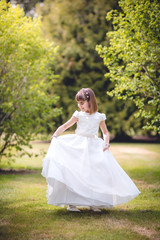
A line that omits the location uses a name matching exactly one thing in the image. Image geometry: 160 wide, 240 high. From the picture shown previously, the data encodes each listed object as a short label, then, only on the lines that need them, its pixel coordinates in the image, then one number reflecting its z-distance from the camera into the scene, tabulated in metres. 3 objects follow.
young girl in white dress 4.34
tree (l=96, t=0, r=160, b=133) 7.24
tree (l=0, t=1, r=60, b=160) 8.60
